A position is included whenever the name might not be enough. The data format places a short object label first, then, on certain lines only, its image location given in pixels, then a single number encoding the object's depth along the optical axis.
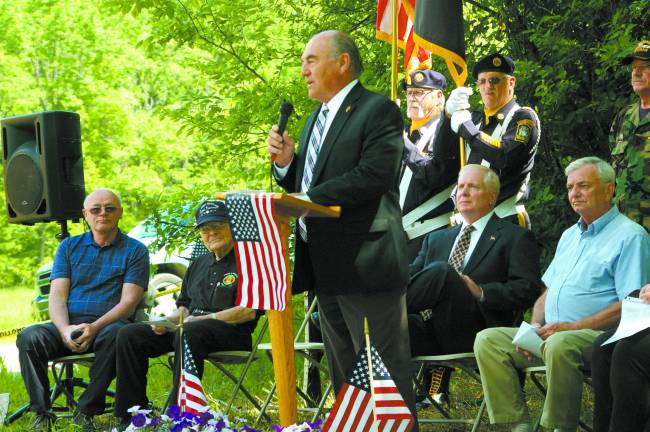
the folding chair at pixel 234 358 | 11.73
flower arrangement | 7.80
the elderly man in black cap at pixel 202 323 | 11.89
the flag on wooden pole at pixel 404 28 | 14.22
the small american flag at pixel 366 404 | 7.82
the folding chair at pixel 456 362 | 10.20
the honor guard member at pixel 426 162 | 12.19
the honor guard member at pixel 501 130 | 11.54
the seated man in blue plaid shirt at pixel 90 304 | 12.22
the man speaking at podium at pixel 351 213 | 8.77
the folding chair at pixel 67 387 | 12.62
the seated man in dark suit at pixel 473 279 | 10.43
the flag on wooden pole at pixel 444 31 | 13.10
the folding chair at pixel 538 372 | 9.50
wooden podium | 8.30
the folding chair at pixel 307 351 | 11.32
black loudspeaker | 14.33
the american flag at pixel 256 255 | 8.14
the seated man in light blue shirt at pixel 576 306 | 9.30
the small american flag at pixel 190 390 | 9.15
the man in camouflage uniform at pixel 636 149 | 11.05
